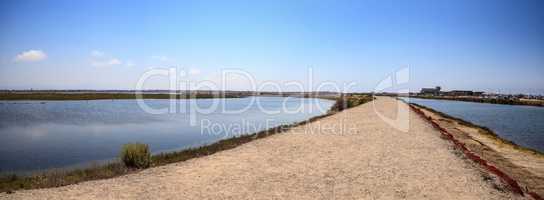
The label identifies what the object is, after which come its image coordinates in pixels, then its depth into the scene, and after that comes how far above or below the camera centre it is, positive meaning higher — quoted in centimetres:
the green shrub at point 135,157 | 1102 -180
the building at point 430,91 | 17638 +78
